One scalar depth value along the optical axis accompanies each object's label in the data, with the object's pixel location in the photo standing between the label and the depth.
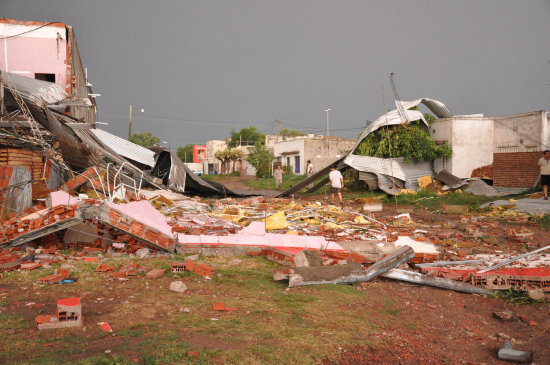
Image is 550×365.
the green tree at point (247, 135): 71.00
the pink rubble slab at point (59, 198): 7.09
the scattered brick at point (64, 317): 3.22
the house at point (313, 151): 34.47
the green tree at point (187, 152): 81.24
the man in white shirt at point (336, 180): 13.71
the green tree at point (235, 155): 46.25
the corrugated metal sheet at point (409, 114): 18.27
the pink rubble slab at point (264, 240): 6.46
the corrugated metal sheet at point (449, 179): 16.50
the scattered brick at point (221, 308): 3.83
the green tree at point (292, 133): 63.22
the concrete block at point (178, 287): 4.36
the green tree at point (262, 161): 36.88
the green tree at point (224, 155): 45.97
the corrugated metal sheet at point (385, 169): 17.58
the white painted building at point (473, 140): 17.89
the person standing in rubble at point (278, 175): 22.41
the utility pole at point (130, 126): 30.90
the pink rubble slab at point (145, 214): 6.02
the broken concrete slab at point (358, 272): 4.77
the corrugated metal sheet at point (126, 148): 14.44
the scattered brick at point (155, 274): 4.81
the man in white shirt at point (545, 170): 11.07
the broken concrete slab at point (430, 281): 4.93
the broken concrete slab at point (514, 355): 3.23
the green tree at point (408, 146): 17.92
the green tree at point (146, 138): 64.56
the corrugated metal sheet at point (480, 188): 15.17
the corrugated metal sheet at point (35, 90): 10.03
